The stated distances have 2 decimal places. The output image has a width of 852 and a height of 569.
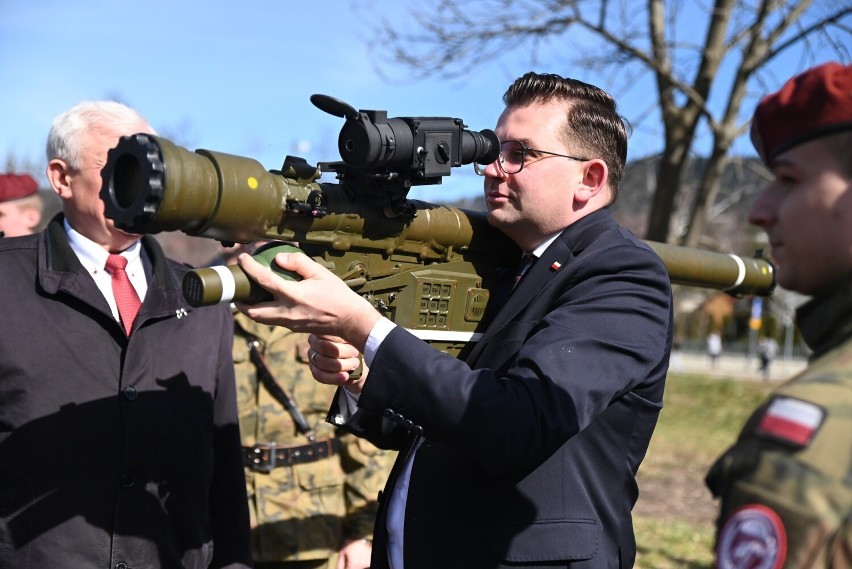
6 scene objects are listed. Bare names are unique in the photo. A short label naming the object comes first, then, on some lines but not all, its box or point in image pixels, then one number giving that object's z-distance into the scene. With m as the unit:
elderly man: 3.13
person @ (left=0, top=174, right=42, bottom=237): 5.80
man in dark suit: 2.35
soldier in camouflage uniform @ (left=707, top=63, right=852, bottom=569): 1.47
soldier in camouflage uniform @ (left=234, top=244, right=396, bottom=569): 4.59
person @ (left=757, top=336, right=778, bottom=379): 35.03
